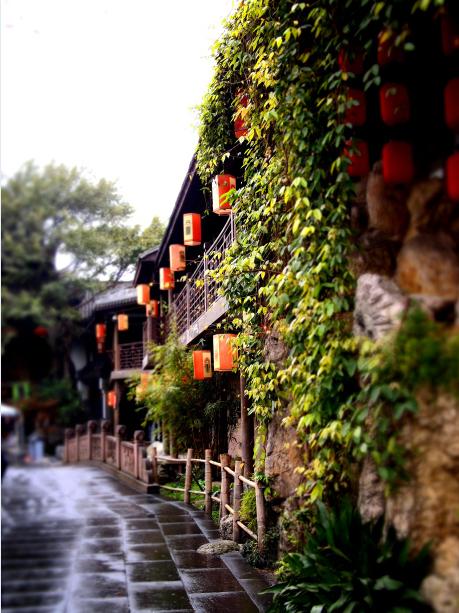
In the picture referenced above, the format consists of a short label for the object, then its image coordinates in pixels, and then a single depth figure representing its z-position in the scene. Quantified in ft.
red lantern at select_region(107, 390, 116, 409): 72.84
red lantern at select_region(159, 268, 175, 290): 53.93
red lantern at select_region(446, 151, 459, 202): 12.63
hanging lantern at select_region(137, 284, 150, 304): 60.75
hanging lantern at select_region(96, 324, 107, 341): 55.57
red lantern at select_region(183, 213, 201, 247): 39.04
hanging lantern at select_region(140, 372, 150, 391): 49.70
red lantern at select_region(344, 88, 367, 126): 16.89
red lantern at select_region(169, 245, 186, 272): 46.57
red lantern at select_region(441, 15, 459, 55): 12.67
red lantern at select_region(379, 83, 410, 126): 14.92
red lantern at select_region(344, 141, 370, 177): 16.72
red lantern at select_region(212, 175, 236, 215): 29.09
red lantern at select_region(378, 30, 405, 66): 14.74
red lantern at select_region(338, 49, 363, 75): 16.89
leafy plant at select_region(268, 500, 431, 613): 12.99
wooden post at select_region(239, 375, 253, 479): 29.50
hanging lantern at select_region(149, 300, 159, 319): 63.10
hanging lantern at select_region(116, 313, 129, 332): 66.64
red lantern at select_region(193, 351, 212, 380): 38.22
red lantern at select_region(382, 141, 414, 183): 14.33
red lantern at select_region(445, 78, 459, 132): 12.80
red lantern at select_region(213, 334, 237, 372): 30.25
